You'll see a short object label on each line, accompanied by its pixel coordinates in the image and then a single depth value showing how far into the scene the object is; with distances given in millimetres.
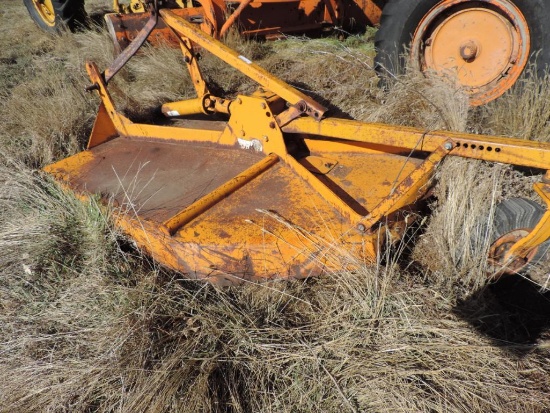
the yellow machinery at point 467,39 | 2457
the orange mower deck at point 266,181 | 1877
